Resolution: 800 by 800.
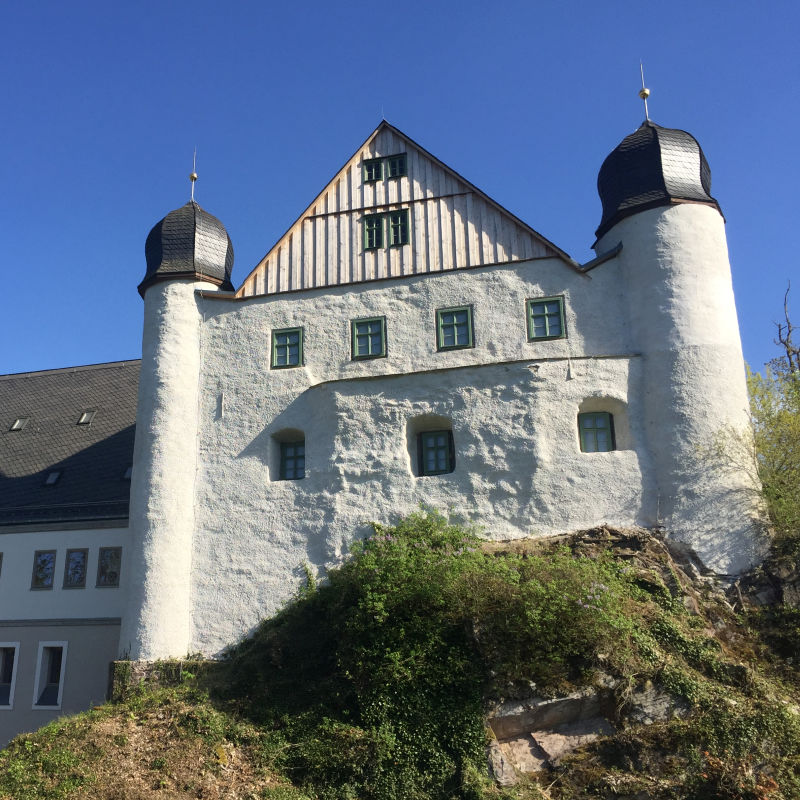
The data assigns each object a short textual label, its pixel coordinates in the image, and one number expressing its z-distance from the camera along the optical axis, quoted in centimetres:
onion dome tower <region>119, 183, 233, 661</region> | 2012
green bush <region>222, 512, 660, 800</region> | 1481
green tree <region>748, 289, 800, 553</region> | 1842
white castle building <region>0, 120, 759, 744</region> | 1962
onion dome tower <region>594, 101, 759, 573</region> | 1869
